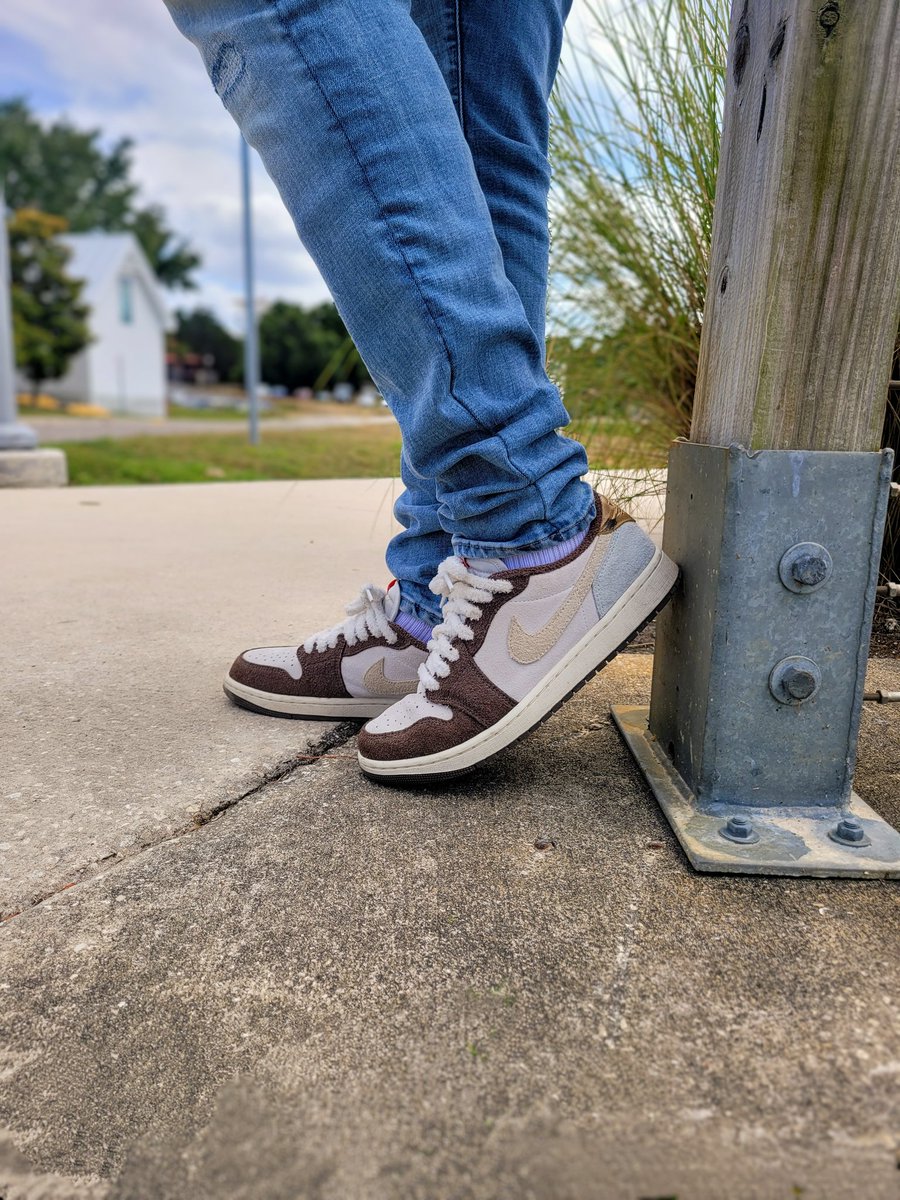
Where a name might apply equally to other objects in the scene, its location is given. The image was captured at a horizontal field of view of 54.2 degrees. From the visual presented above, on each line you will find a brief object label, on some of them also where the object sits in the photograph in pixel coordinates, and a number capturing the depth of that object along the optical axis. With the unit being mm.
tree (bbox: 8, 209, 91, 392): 22234
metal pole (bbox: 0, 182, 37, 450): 4820
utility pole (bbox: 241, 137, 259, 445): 10766
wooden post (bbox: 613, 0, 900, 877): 716
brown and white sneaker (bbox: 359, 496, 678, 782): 894
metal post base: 727
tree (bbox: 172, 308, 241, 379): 49781
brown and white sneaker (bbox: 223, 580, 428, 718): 1104
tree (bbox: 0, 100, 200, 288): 34094
